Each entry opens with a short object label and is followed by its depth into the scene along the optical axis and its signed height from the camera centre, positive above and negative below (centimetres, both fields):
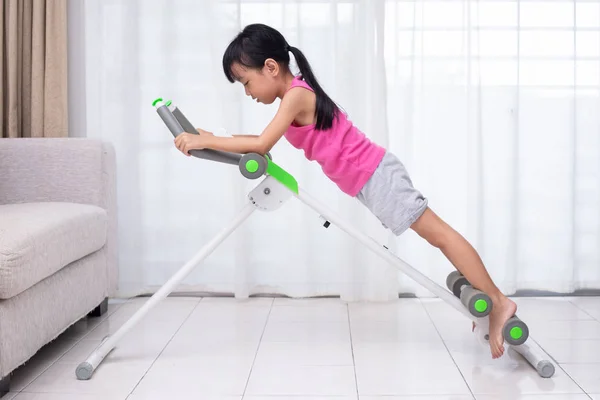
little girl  212 +11
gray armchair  185 -13
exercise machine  202 -23
